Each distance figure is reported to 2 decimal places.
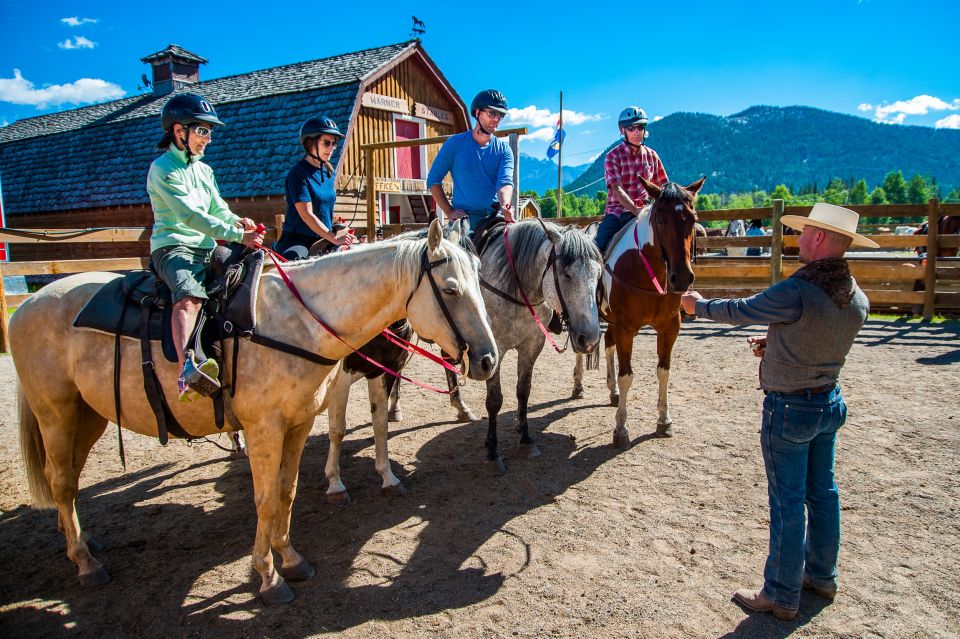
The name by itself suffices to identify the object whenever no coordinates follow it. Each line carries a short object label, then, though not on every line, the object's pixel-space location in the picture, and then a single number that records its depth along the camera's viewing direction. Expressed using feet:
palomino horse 9.55
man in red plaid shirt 19.58
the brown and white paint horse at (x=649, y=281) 15.93
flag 78.83
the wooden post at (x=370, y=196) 41.67
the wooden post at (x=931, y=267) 33.99
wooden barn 52.70
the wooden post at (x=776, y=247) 37.17
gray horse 14.61
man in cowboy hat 8.99
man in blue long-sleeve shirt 17.63
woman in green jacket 9.74
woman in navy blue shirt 14.28
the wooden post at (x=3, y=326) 28.25
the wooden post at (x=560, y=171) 74.05
